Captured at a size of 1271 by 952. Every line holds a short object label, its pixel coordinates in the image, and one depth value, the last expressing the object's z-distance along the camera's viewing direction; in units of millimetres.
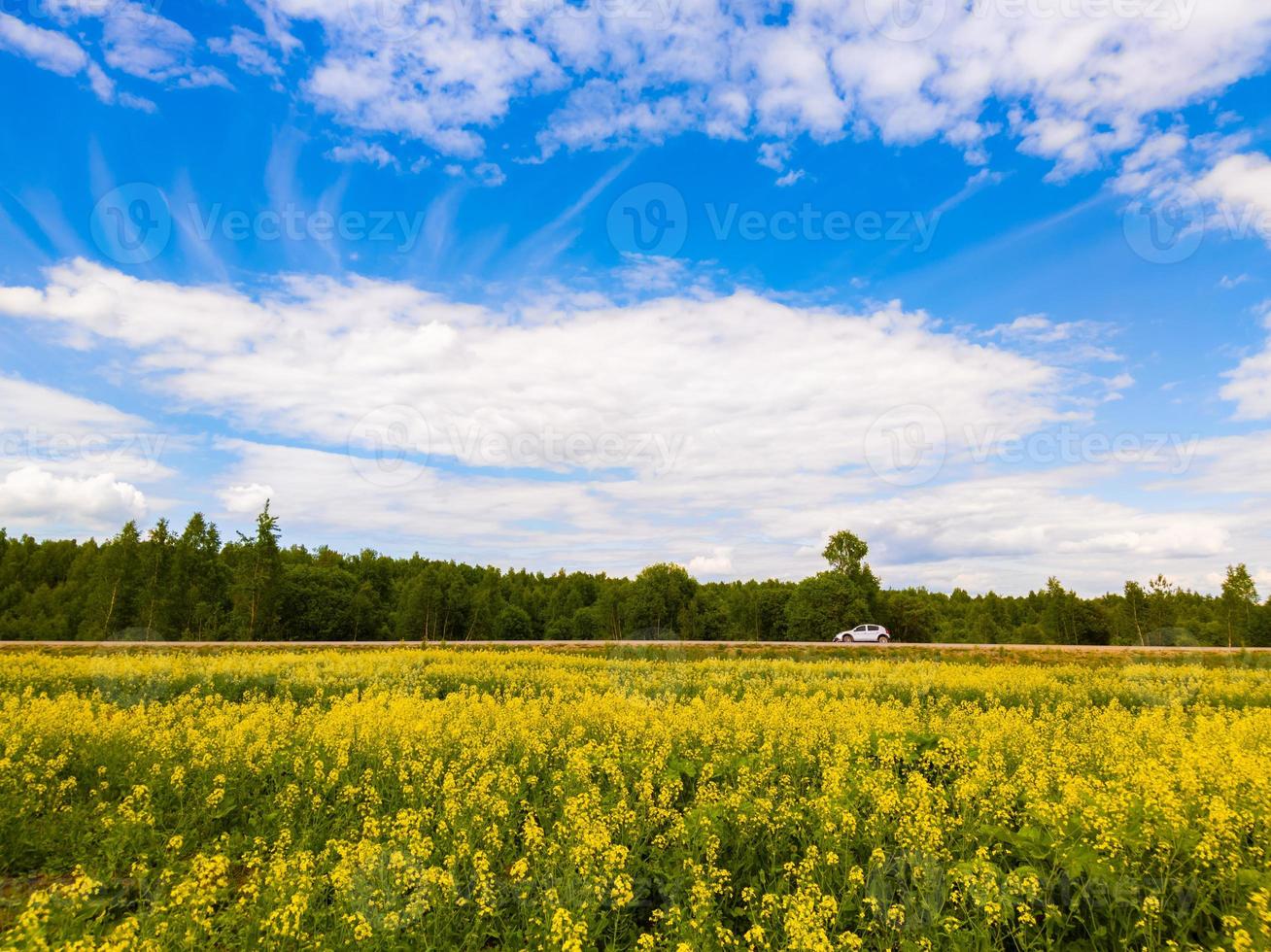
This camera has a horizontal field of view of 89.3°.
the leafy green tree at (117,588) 63906
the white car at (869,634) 55188
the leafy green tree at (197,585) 63719
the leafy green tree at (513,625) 93625
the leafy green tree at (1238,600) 54344
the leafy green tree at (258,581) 58156
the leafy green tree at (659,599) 82312
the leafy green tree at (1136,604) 75688
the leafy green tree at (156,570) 62000
